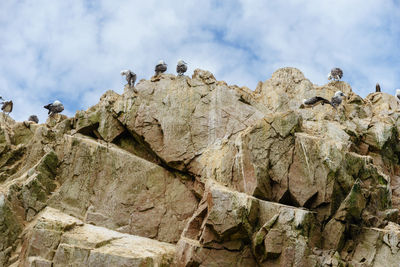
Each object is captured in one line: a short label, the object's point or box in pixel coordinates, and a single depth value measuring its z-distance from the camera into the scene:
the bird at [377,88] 39.45
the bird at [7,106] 35.00
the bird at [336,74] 37.49
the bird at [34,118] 37.58
